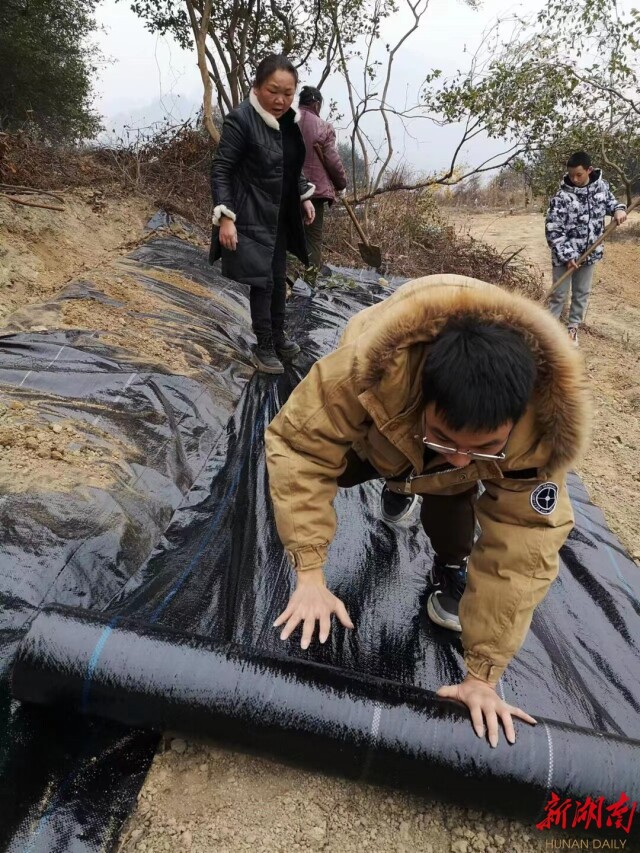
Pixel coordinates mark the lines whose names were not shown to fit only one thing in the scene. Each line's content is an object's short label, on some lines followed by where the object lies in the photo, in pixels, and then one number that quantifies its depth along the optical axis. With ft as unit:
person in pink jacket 12.60
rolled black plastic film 3.75
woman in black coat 8.41
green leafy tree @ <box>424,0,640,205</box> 18.13
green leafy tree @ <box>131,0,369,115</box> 21.27
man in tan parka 3.11
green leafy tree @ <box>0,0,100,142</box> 24.86
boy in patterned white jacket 13.50
